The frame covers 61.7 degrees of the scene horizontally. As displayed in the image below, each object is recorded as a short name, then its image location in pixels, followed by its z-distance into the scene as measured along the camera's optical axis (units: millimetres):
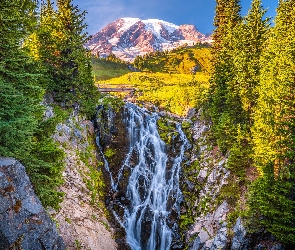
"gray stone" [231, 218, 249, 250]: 16797
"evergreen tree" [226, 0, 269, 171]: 20331
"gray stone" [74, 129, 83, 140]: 25330
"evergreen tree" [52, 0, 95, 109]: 26211
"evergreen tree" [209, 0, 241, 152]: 23094
